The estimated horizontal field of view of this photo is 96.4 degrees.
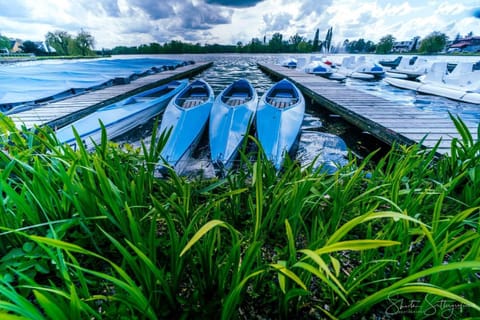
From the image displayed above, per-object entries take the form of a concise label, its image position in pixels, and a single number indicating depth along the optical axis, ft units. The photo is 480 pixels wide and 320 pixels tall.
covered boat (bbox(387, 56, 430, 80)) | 42.57
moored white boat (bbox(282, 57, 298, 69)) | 62.83
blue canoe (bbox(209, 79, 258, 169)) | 11.37
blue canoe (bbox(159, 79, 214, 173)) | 11.76
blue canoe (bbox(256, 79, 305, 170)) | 11.78
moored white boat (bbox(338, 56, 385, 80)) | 43.78
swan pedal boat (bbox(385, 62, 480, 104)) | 23.70
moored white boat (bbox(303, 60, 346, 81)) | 41.74
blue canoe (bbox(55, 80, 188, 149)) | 12.85
